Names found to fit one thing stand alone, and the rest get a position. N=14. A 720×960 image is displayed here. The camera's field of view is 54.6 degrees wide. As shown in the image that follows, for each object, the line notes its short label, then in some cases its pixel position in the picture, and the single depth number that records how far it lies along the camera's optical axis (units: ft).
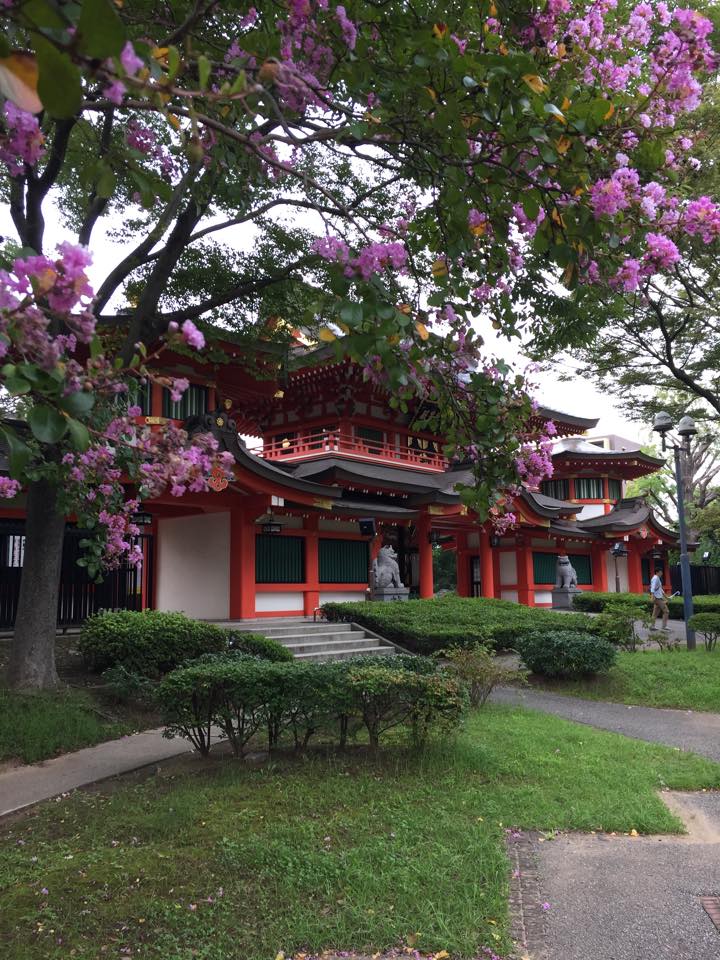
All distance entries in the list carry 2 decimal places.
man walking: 68.44
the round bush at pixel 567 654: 37.63
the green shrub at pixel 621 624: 47.26
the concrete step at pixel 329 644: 43.53
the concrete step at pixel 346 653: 43.29
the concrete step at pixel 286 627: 45.42
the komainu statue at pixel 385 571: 59.62
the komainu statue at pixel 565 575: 89.45
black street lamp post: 47.60
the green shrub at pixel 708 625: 47.80
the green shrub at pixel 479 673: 30.68
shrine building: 47.32
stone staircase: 44.05
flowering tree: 7.34
